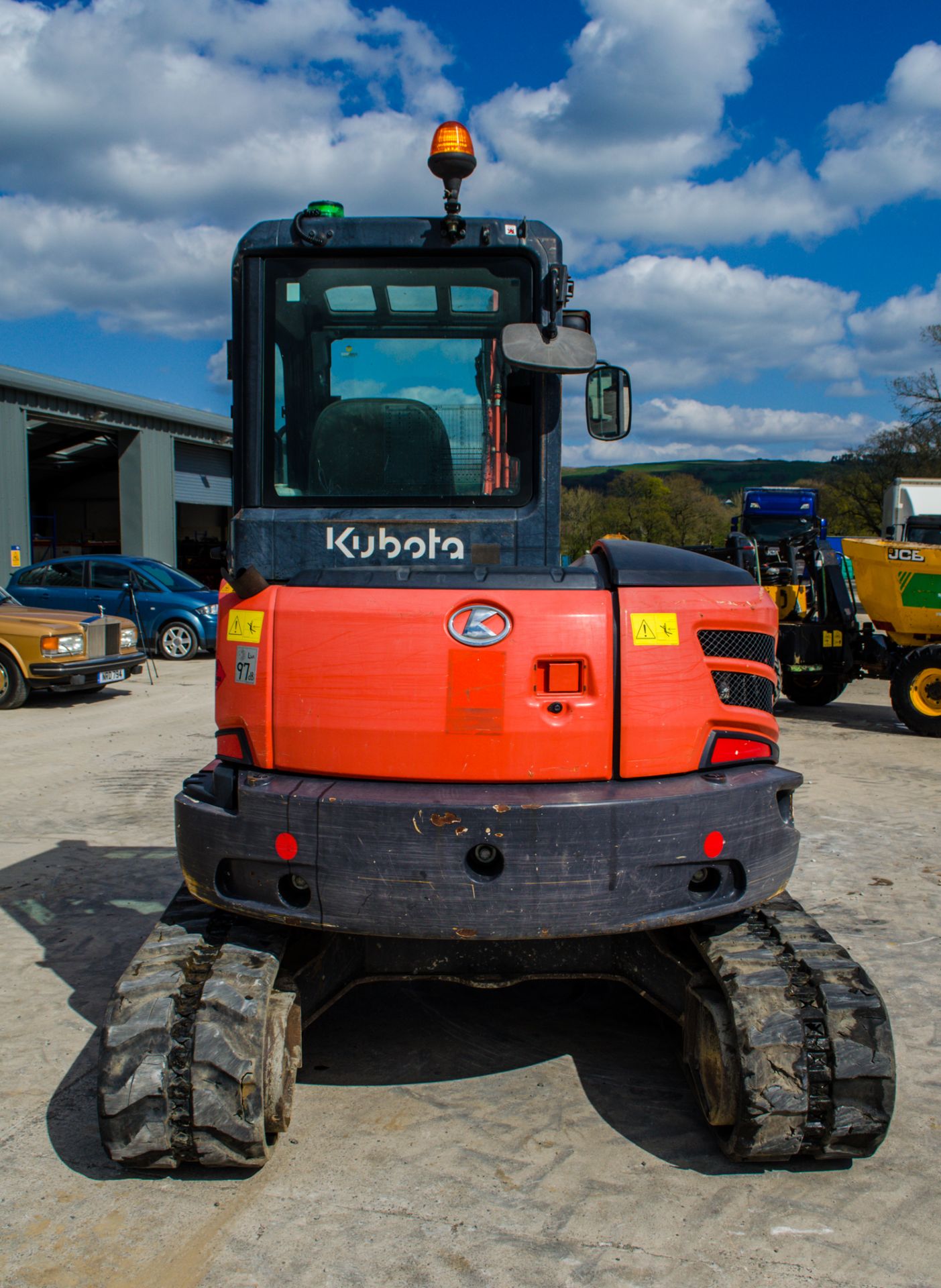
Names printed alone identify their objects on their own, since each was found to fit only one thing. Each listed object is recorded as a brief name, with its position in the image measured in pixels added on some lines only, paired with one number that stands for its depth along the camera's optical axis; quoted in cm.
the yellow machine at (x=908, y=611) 1058
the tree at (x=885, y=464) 4641
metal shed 2112
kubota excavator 287
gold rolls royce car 1139
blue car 1587
